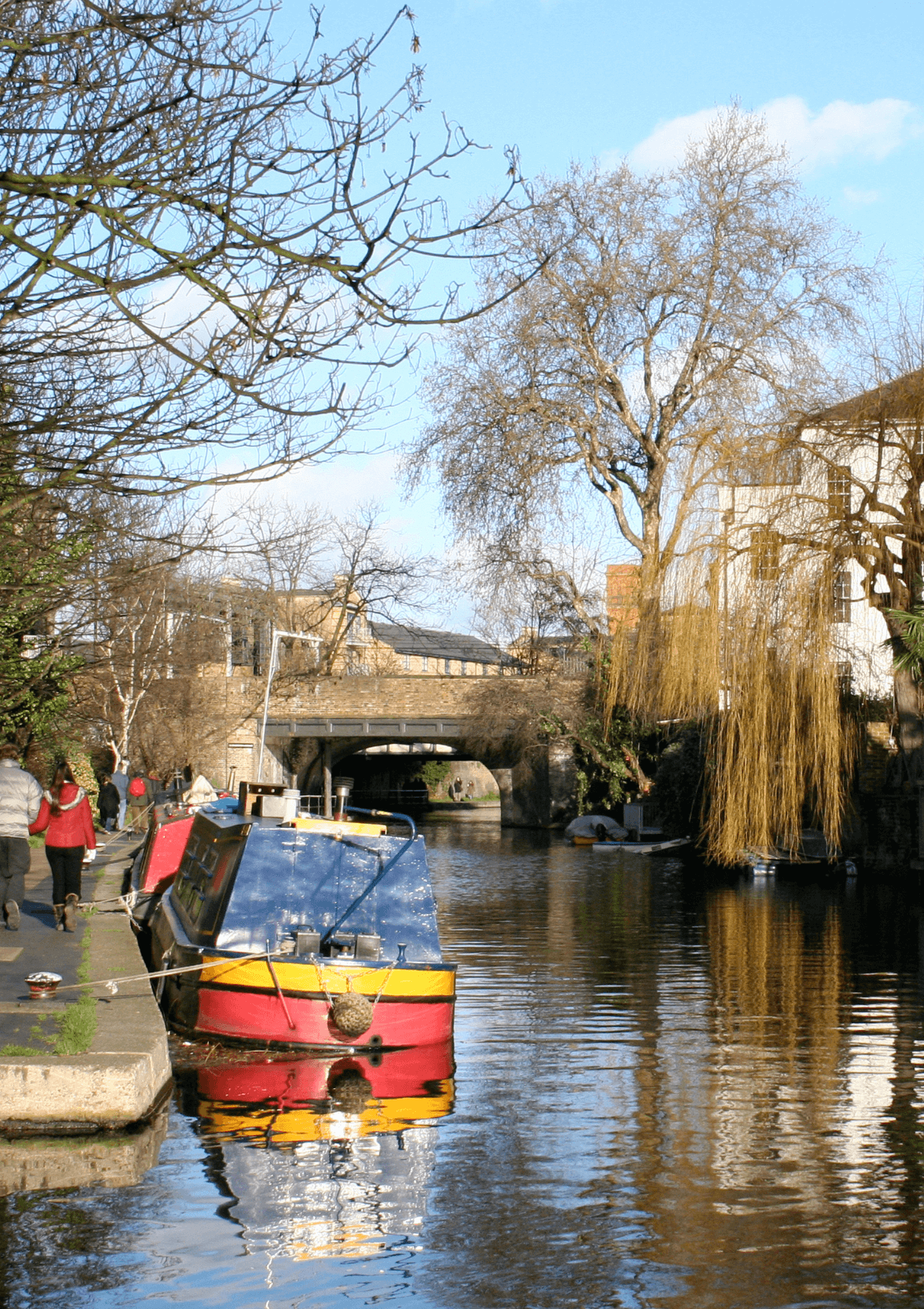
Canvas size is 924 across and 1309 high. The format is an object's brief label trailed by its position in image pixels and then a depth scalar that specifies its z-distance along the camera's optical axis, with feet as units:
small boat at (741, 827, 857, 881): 83.25
